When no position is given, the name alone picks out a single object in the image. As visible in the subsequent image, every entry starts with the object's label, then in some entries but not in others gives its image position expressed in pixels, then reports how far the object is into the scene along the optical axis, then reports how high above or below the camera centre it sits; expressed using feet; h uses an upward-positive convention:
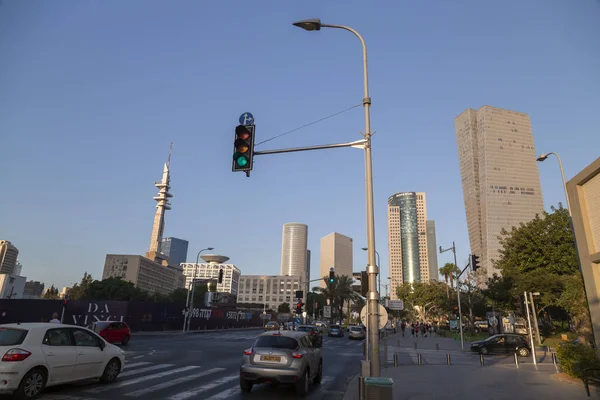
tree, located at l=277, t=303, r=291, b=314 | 528.63 +12.04
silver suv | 30.40 -3.64
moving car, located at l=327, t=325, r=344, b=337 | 150.41 -4.79
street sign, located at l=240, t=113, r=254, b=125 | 33.32 +16.87
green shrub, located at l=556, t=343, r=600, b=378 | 40.12 -3.41
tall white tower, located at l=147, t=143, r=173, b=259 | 583.17 +154.29
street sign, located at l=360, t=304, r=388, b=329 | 29.46 +0.23
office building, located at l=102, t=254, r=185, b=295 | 521.65 +59.20
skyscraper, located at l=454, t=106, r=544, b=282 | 593.01 +211.66
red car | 72.43 -3.67
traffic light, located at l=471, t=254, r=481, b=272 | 86.71 +13.62
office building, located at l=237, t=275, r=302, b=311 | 645.92 +40.55
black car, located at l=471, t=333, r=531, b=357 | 86.63 -4.60
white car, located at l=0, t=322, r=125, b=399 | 24.75 -3.37
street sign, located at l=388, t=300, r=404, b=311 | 65.55 +2.76
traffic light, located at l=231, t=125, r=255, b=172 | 30.91 +13.28
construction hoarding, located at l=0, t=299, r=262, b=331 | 98.63 -0.44
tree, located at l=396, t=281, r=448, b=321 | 237.45 +16.70
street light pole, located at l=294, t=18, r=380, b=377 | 27.12 +7.82
